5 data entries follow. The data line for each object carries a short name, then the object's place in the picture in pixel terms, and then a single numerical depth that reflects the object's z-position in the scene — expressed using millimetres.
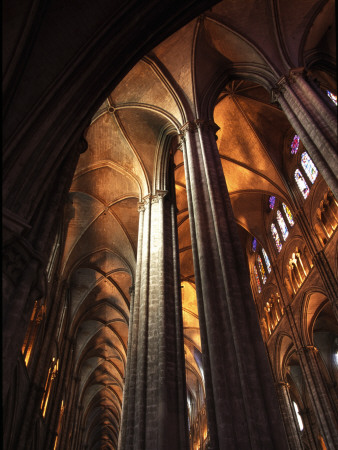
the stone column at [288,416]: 12047
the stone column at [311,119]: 6832
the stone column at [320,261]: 10570
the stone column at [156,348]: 6652
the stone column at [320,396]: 9781
